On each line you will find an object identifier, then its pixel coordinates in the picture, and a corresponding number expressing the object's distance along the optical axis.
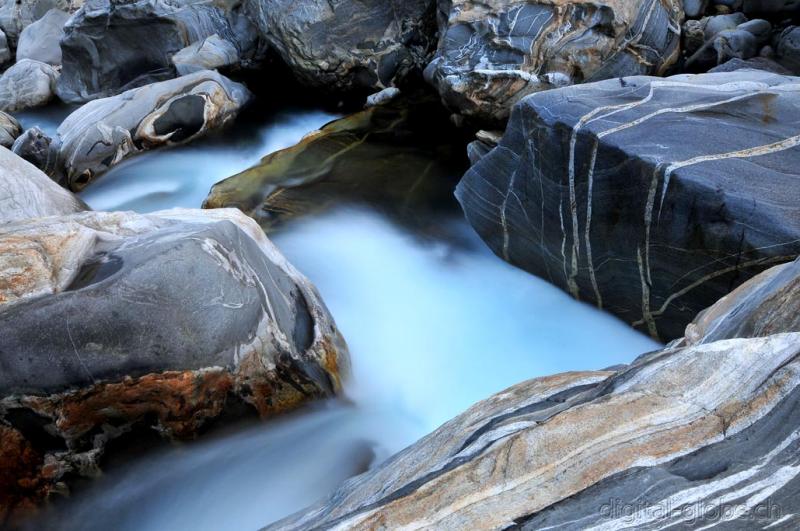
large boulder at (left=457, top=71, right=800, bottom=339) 3.51
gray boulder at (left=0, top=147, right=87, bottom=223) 4.34
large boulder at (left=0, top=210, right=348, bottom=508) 2.89
